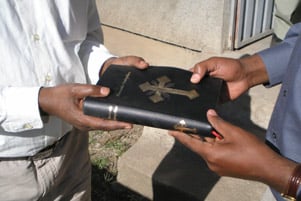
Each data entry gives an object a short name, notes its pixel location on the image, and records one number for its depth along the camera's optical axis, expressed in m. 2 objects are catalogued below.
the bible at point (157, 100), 1.40
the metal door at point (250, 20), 3.83
